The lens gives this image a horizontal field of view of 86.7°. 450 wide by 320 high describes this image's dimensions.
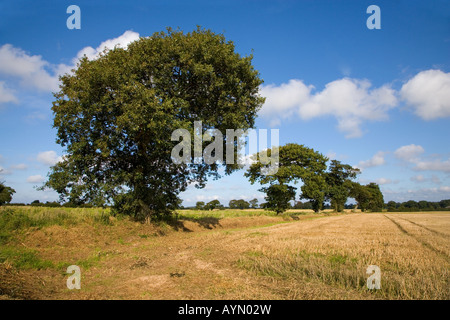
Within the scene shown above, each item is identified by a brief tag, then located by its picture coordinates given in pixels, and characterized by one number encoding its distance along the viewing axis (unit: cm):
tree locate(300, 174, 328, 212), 3994
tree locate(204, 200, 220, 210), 7687
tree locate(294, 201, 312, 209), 12597
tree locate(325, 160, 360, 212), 6175
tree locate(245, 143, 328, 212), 3864
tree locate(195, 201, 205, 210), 8600
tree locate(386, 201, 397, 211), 14642
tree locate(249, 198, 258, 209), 11322
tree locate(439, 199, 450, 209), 13620
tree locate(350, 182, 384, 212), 7925
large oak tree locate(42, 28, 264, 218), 1338
